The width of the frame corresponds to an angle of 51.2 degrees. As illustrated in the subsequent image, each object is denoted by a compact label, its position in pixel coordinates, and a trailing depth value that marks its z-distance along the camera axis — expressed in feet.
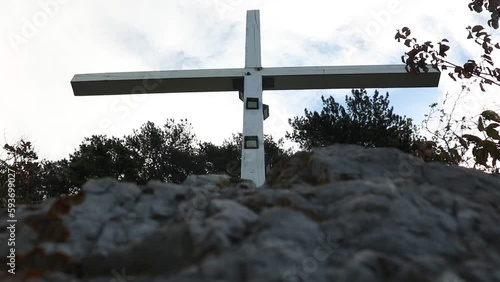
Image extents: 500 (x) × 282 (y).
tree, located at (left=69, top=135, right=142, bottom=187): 54.80
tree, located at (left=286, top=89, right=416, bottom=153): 57.82
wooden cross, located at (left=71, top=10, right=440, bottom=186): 26.58
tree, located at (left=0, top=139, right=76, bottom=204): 37.47
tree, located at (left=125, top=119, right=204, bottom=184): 74.02
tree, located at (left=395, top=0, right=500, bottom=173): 11.53
